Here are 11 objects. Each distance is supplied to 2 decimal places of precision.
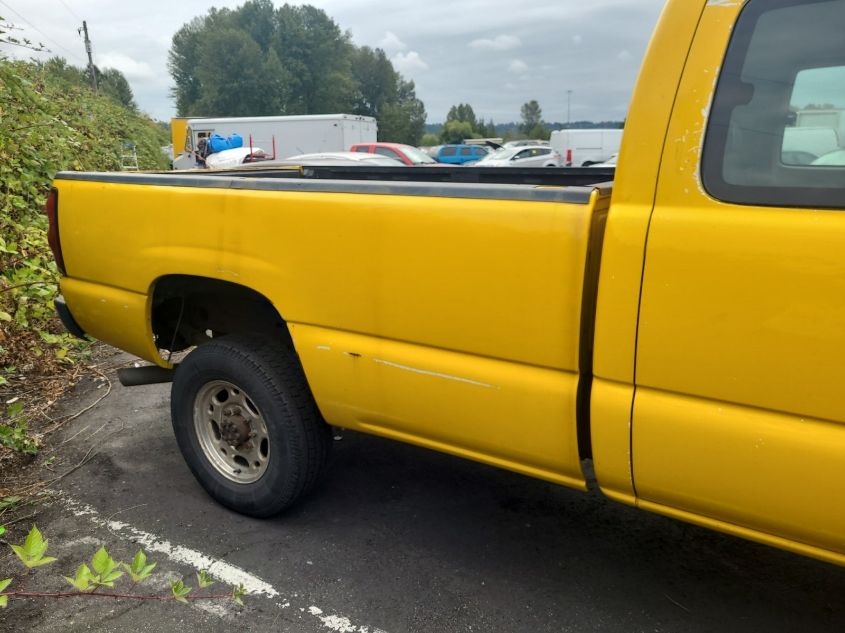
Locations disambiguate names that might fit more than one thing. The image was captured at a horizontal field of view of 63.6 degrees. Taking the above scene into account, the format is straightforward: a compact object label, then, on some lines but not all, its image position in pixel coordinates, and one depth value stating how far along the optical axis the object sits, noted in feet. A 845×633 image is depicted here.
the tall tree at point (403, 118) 268.21
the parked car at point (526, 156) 81.44
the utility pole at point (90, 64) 143.54
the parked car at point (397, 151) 64.59
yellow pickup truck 5.88
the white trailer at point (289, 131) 82.43
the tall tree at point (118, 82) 232.41
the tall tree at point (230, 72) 218.38
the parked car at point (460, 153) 105.81
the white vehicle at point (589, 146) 86.94
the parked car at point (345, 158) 47.21
